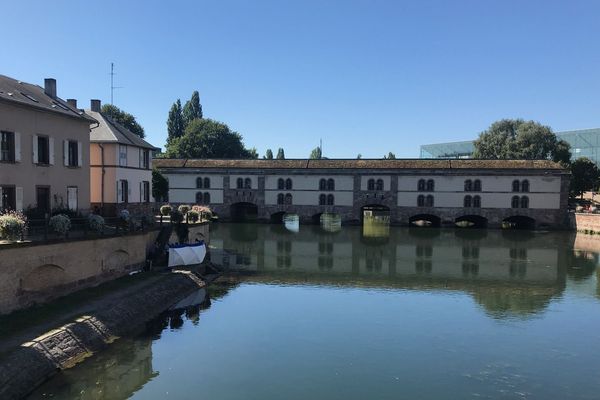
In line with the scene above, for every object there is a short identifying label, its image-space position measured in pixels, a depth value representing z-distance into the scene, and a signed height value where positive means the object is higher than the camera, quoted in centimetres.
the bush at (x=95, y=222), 2202 -194
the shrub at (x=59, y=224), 1897 -177
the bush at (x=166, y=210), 3209 -196
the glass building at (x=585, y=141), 12925 +1246
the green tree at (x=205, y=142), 8769 +787
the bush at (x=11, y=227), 1653 -167
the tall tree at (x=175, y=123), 10019 +1296
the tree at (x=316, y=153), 14965 +998
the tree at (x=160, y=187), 6502 -73
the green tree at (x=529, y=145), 7944 +704
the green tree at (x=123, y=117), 7661 +1098
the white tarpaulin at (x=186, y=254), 2745 -440
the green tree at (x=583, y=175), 7344 +159
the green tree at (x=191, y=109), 10294 +1639
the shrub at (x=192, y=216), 3366 -247
